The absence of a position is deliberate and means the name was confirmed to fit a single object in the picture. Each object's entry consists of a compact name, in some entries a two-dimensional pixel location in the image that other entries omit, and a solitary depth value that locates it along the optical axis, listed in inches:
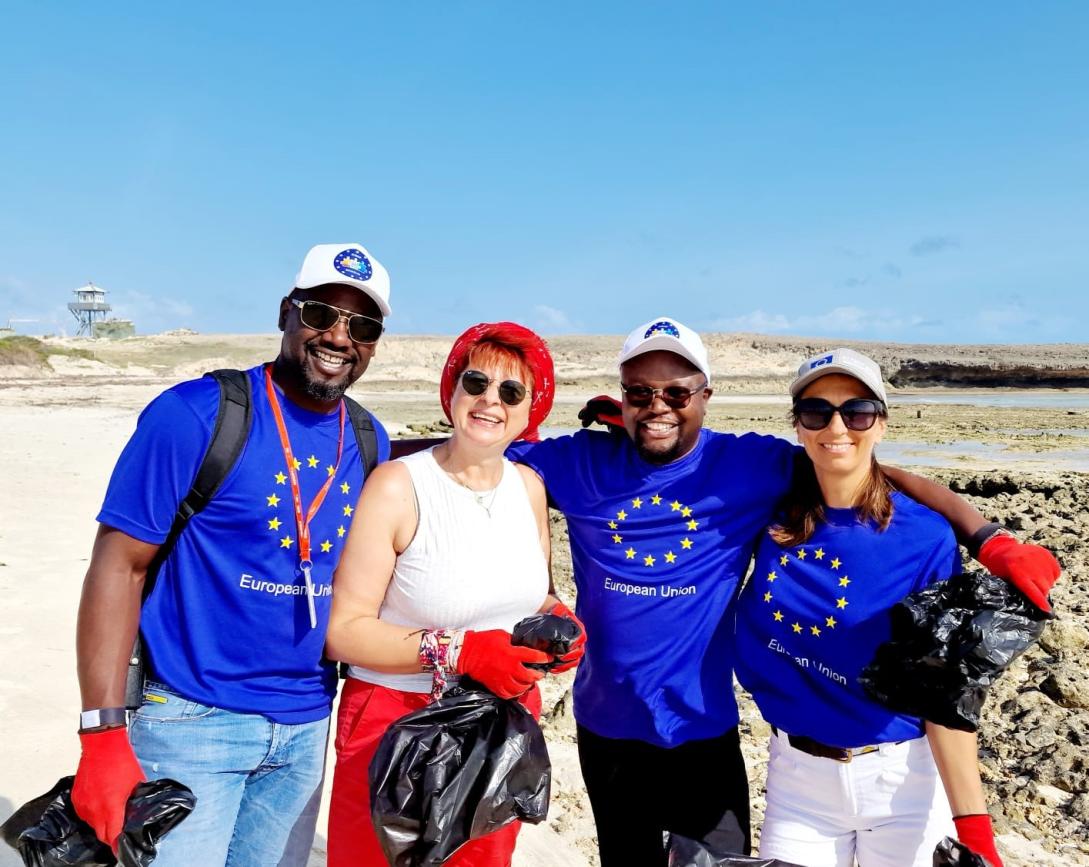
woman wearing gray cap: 103.9
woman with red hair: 98.1
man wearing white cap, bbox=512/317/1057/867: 113.3
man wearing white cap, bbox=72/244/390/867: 93.4
